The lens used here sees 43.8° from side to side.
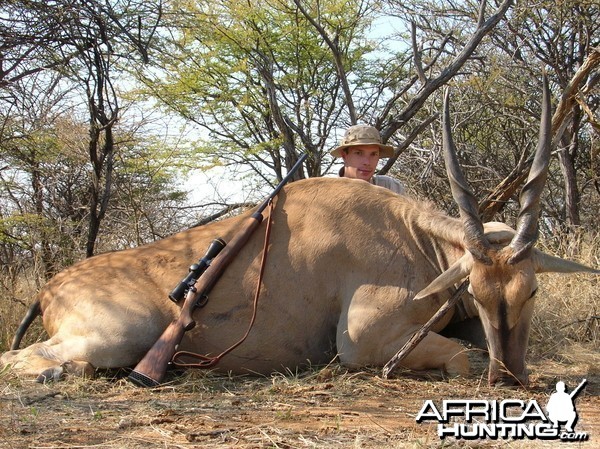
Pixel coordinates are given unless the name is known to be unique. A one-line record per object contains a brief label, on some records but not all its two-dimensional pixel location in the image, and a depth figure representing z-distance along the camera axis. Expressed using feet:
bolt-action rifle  14.57
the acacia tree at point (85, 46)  19.99
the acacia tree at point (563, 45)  30.91
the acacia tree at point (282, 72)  32.58
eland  15.16
